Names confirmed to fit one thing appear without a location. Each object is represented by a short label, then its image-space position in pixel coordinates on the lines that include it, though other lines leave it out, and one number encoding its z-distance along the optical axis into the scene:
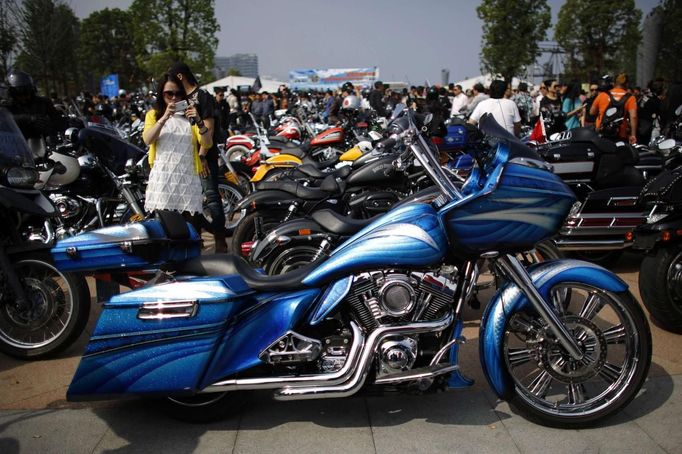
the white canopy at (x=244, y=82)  42.20
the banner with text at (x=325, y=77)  57.41
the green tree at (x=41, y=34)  23.30
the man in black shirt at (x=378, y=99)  15.74
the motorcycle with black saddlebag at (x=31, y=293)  3.69
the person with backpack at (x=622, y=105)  8.27
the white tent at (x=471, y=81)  33.15
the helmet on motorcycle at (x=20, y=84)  6.51
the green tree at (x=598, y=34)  44.03
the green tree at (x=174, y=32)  41.16
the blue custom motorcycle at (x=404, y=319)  2.73
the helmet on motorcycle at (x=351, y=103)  12.00
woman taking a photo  4.43
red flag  8.25
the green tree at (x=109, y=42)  68.94
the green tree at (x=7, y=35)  19.23
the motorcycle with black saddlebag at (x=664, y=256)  3.81
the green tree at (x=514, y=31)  41.62
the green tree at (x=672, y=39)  31.75
